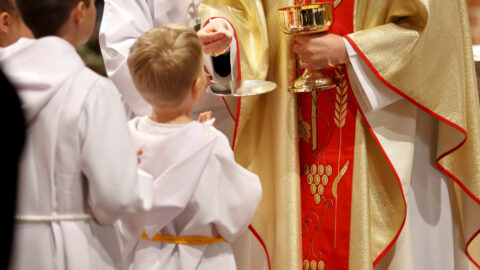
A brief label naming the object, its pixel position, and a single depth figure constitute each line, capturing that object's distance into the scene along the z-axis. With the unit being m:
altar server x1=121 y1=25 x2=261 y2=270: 4.46
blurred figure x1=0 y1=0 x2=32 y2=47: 5.45
